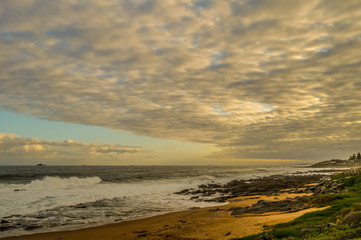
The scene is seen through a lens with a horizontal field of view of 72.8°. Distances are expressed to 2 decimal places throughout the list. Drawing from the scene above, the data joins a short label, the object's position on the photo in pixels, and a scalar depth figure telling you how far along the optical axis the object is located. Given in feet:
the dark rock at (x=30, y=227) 56.24
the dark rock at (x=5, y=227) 56.18
